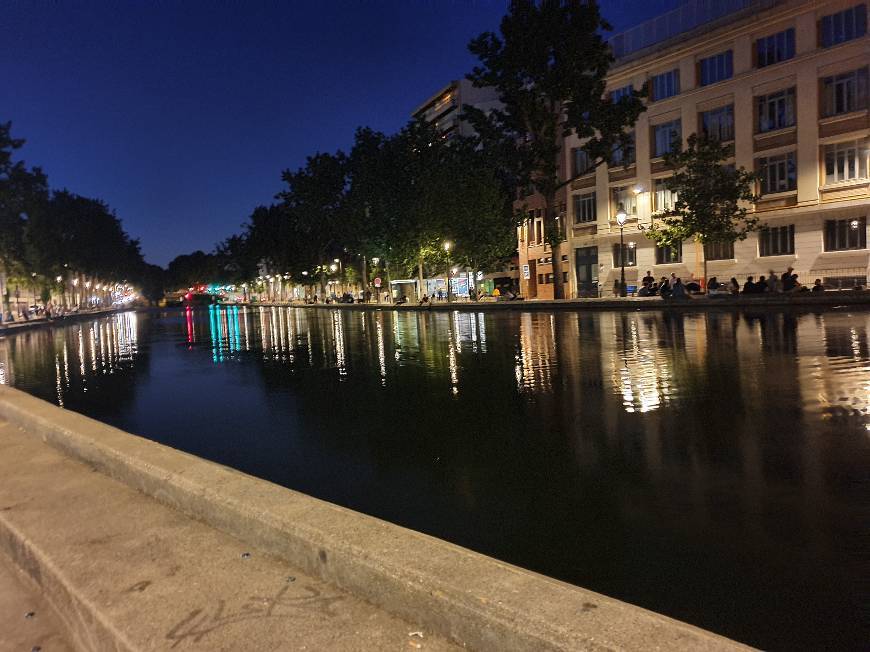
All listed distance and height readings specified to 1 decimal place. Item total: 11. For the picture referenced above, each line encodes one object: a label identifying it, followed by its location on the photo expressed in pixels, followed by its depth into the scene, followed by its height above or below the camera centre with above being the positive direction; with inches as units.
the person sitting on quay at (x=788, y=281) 1188.2 -21.2
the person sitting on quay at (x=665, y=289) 1327.6 -24.9
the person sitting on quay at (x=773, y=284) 1211.2 -25.6
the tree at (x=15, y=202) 1798.8 +390.1
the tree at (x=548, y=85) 1428.4 +441.6
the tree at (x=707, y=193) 1309.1 +162.3
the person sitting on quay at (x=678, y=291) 1280.8 -28.9
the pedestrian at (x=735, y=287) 1267.2 -28.2
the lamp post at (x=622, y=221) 1432.1 +127.2
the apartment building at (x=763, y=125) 1333.7 +332.0
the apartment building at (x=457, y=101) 3543.3 +1034.7
